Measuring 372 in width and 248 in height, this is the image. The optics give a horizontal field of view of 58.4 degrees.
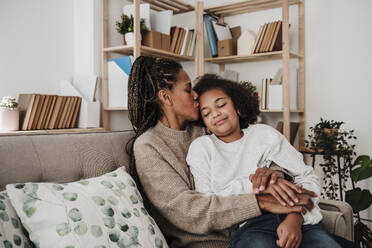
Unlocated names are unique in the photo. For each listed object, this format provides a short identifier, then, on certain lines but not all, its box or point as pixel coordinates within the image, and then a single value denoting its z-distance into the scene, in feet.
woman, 3.68
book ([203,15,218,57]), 9.57
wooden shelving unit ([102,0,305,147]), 8.24
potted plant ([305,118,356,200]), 7.68
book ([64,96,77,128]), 7.10
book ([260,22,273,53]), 8.69
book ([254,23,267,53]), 8.77
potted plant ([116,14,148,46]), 7.93
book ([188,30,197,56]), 9.31
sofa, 3.28
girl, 3.52
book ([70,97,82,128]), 7.22
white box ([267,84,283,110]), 8.66
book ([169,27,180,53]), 8.80
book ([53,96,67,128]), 6.91
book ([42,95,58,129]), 6.62
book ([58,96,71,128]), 6.98
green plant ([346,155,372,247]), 7.26
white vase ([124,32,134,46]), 7.88
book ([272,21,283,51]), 8.62
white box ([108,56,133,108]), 8.03
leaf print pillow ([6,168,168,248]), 2.75
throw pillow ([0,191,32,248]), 2.60
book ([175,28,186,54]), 8.89
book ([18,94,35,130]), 6.35
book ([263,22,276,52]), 8.65
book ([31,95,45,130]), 6.43
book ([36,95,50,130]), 6.50
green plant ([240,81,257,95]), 9.01
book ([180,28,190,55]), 8.95
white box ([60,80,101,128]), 7.45
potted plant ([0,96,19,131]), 5.96
